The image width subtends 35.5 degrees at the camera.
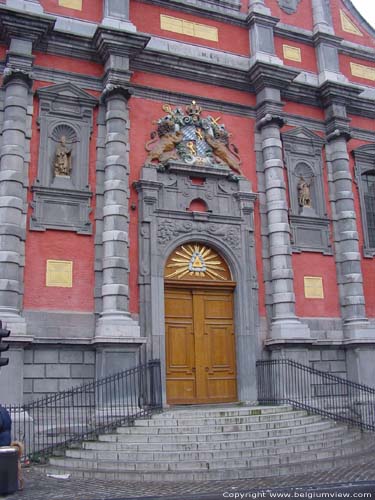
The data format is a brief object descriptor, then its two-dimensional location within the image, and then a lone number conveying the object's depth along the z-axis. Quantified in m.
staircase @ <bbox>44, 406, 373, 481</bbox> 9.15
